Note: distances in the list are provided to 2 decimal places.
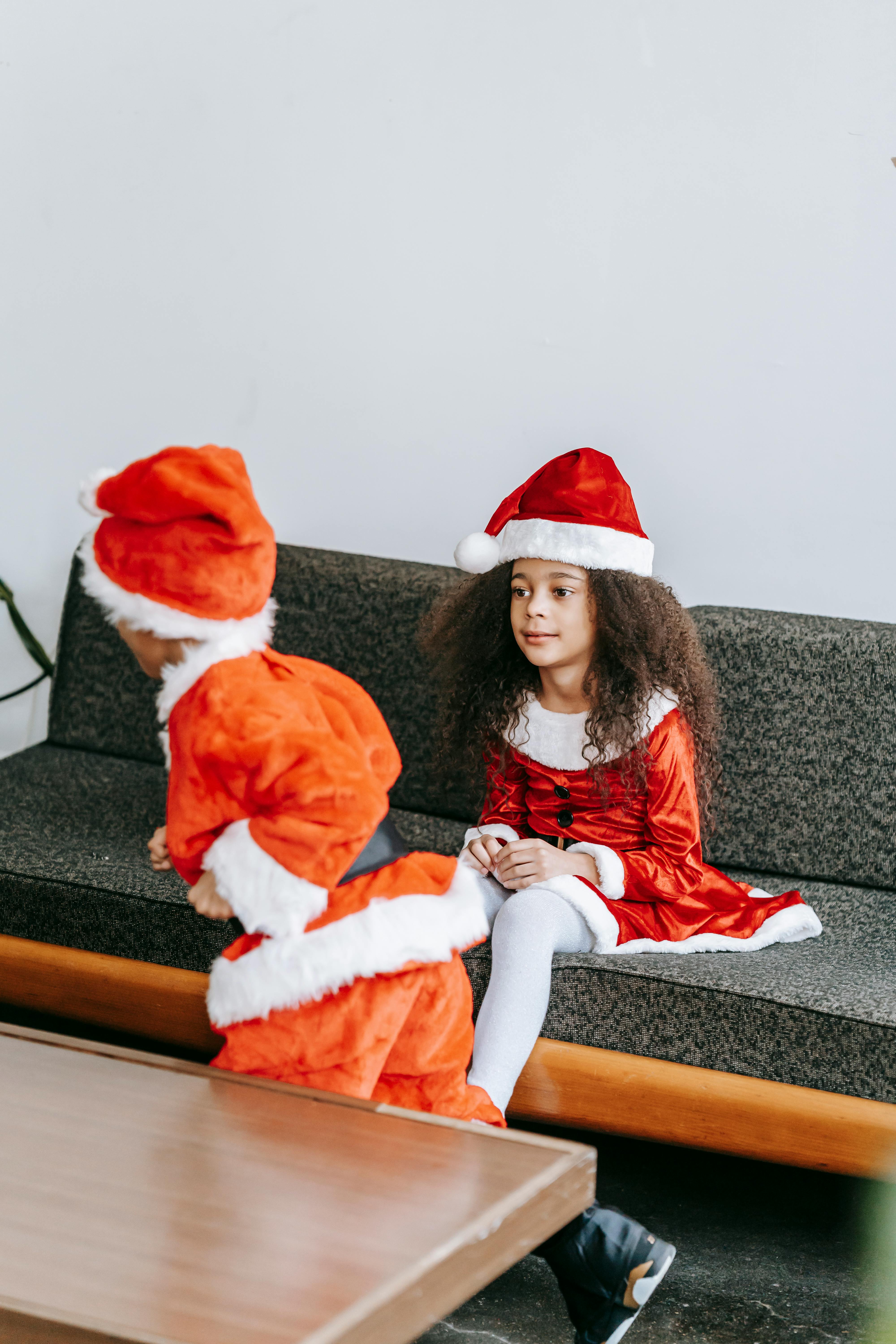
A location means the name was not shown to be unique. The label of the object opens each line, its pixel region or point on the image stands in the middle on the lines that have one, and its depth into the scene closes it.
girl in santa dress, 4.32
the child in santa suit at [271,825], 3.77
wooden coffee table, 3.33
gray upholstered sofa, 4.12
